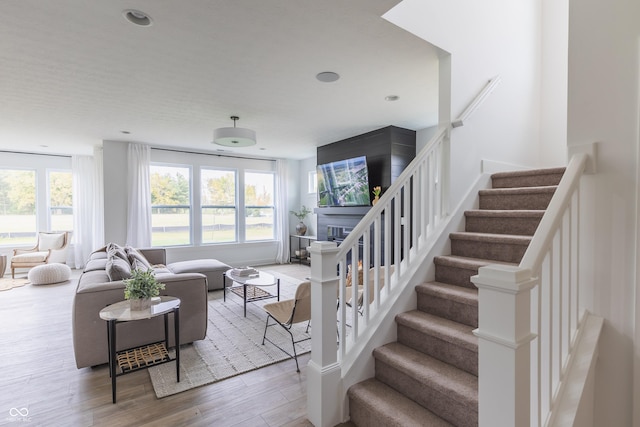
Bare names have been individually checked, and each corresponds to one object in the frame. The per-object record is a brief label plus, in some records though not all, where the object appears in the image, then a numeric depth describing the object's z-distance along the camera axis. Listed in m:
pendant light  3.82
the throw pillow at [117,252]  3.85
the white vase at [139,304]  2.40
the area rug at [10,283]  5.24
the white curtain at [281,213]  7.81
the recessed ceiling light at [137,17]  2.01
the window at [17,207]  6.48
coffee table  3.96
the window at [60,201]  6.96
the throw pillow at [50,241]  6.36
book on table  4.36
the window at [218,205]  7.03
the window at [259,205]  7.61
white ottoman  5.45
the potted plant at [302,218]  7.69
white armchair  5.92
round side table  2.25
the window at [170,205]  6.45
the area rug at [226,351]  2.52
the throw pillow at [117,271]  2.96
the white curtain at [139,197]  5.95
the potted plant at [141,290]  2.39
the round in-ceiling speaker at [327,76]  2.96
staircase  1.69
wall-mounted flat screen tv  5.35
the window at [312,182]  7.69
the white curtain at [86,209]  7.00
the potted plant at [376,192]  5.04
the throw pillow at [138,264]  3.73
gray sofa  2.62
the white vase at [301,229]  7.68
